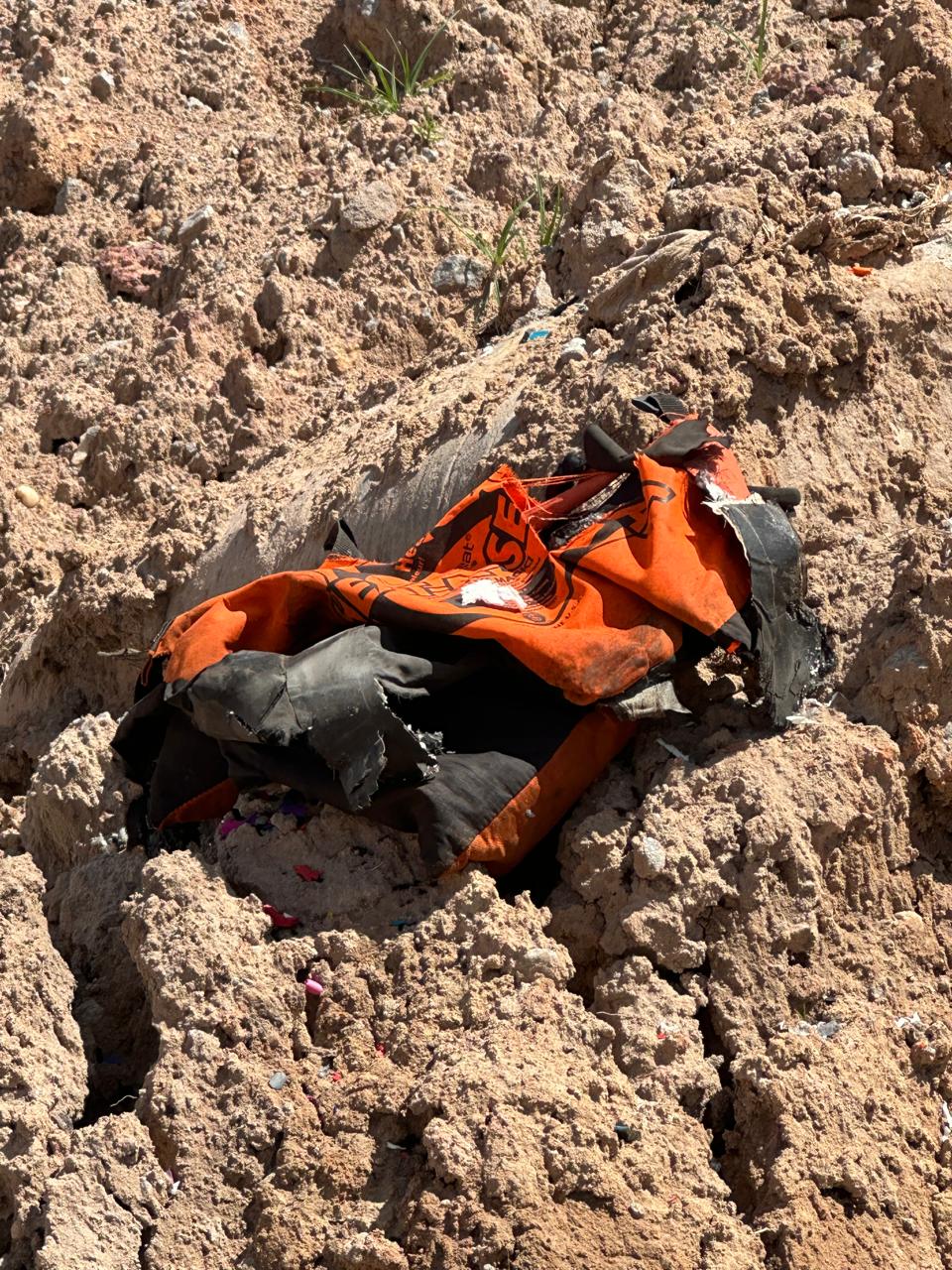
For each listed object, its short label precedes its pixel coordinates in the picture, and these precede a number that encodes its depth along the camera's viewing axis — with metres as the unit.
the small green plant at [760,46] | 4.75
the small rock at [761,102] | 4.57
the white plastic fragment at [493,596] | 2.92
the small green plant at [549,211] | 4.52
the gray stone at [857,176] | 3.75
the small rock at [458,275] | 4.70
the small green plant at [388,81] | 5.23
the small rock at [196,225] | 5.04
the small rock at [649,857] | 2.69
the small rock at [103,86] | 5.61
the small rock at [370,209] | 4.84
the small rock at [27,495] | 4.52
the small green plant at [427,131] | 5.06
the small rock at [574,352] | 3.57
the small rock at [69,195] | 5.41
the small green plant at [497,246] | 4.57
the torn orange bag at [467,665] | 2.77
